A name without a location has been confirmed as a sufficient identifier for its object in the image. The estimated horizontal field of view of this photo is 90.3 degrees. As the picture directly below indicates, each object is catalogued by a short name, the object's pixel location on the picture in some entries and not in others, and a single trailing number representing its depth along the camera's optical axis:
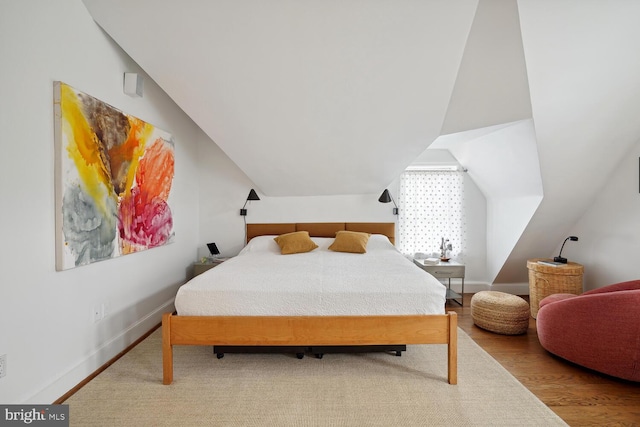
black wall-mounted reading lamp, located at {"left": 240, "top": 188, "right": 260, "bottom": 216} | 4.12
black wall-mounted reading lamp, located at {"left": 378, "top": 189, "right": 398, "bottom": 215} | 4.11
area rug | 1.76
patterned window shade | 4.30
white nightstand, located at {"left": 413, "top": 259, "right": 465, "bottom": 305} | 3.76
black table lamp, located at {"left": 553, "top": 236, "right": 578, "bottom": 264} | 3.34
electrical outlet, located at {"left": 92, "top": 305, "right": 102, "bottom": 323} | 2.26
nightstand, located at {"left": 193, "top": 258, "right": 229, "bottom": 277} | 3.73
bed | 2.11
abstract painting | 1.94
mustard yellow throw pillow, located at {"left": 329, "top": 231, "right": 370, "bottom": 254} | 3.61
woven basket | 3.17
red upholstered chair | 2.05
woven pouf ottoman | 2.92
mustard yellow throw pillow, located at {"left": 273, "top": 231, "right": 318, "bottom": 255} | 3.60
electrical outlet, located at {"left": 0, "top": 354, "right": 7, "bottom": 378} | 1.58
